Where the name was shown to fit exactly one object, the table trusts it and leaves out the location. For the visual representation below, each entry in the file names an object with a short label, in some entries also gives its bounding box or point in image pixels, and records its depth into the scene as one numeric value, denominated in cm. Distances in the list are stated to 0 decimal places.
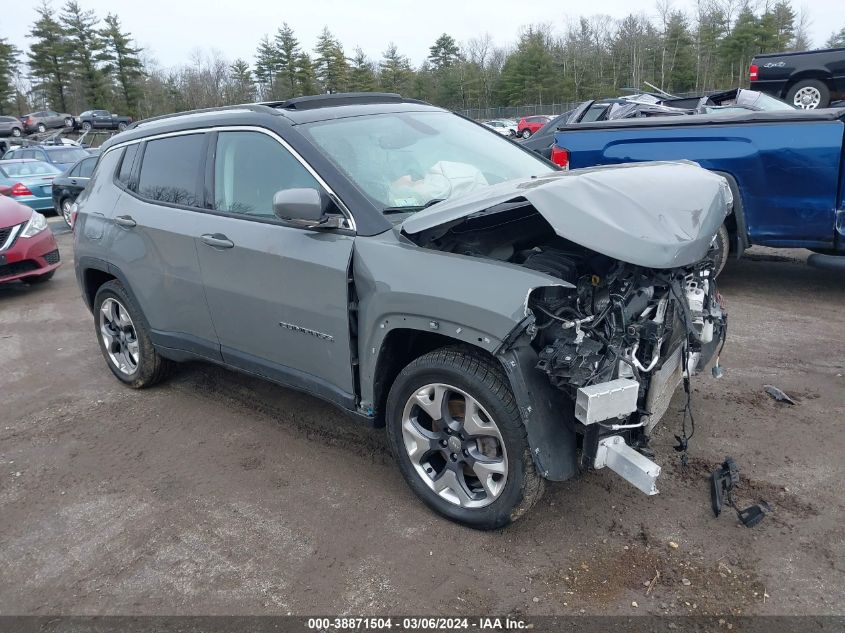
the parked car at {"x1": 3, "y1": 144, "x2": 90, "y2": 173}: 1866
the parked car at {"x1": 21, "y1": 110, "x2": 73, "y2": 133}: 4484
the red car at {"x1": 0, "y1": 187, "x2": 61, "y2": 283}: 809
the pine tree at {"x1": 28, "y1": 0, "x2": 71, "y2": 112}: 6181
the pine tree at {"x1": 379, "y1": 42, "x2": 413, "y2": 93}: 6819
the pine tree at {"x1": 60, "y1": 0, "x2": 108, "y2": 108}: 6228
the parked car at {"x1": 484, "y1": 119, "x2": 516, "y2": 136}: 4068
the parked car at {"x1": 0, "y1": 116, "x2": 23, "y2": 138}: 4150
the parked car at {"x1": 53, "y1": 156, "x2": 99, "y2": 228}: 1391
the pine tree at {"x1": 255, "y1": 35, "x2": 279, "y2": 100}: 6894
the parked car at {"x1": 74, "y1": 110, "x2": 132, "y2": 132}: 4538
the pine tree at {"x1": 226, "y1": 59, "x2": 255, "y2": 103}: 6812
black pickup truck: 1358
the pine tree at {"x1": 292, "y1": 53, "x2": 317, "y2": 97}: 6702
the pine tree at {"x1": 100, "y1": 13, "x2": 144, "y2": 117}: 6353
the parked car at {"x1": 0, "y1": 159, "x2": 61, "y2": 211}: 1545
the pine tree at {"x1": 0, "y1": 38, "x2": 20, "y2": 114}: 6000
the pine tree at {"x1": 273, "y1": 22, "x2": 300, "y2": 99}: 6819
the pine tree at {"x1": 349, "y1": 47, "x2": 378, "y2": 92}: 6462
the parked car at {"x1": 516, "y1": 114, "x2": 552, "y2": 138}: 3500
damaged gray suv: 277
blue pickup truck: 562
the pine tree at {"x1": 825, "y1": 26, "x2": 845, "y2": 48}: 5197
